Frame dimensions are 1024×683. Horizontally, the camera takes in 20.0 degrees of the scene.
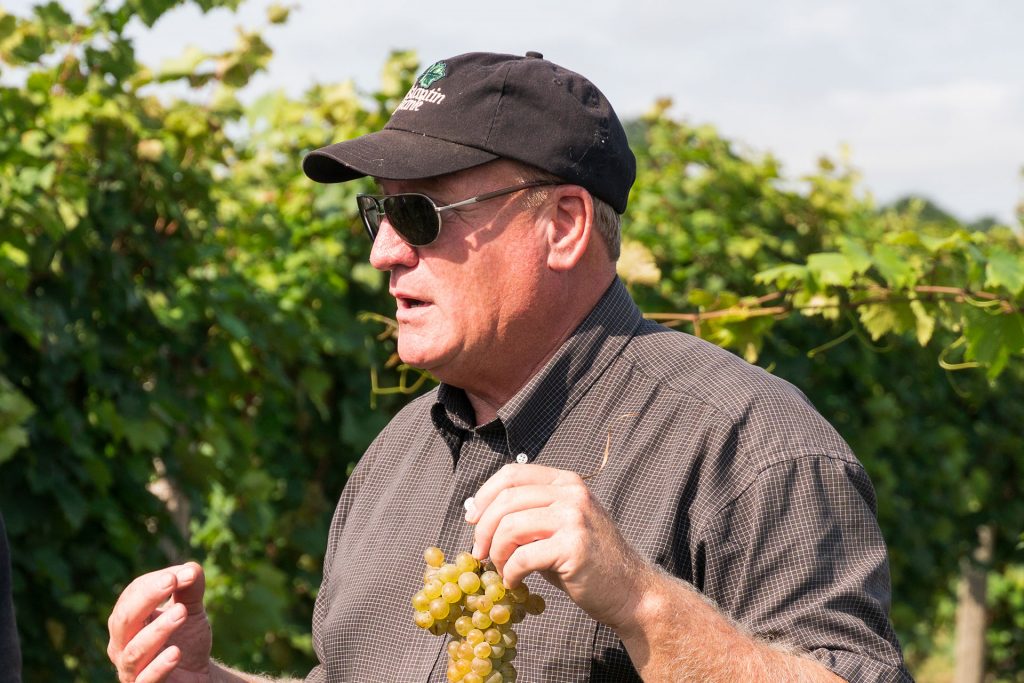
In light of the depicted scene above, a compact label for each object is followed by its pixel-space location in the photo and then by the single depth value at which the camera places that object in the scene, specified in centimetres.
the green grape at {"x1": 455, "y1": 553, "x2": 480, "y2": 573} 208
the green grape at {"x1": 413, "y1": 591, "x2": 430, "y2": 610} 209
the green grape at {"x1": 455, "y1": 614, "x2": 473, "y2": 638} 208
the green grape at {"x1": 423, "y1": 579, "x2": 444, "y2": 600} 208
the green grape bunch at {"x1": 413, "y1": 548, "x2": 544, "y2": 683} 207
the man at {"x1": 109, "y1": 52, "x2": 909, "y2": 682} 216
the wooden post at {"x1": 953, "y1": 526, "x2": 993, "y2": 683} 1031
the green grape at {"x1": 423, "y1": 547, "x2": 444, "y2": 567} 209
